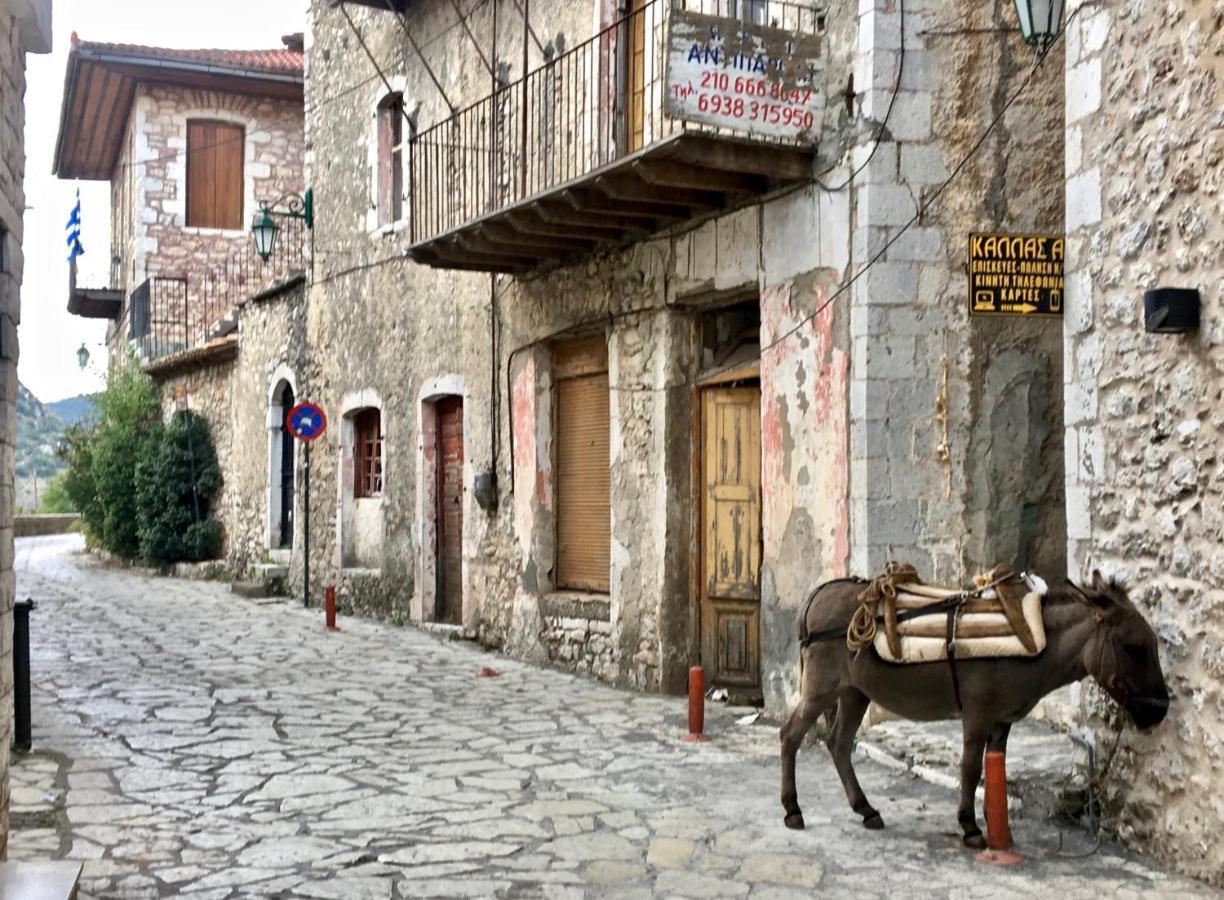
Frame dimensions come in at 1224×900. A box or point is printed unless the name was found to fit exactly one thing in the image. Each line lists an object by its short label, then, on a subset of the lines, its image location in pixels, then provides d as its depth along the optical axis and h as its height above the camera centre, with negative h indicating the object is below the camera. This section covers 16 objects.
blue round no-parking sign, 16.05 +0.84
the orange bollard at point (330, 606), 14.37 -1.22
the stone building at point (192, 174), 23.41 +5.83
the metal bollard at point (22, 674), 7.85 -1.07
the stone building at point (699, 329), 8.28 +1.23
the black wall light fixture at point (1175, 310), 5.35 +0.71
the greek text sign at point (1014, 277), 7.55 +1.19
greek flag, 29.47 +5.64
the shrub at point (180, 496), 21.62 -0.07
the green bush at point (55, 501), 37.59 -0.26
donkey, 5.45 -0.82
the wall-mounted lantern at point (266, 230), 18.56 +3.62
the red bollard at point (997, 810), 5.63 -1.35
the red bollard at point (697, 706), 8.45 -1.37
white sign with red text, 7.99 +2.52
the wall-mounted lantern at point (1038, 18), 7.11 +2.48
